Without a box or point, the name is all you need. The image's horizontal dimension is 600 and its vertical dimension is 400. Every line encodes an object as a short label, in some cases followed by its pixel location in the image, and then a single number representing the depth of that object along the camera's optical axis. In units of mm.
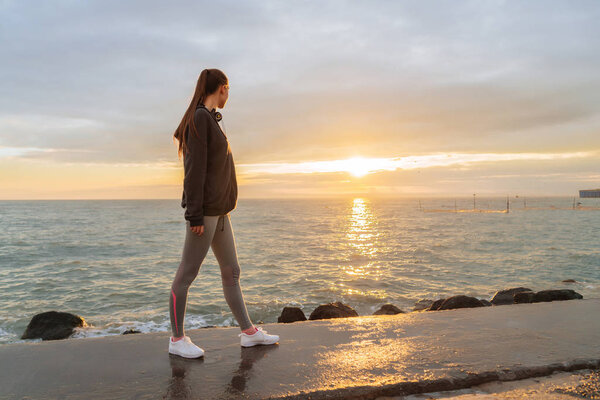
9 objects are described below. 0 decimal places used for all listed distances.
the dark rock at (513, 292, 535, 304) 7262
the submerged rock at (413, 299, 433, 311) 10703
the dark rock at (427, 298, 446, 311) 7616
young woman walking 3041
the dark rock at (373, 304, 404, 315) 8727
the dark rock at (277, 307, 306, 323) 7258
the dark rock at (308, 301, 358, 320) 6621
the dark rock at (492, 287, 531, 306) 9266
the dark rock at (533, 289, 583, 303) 7145
